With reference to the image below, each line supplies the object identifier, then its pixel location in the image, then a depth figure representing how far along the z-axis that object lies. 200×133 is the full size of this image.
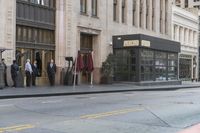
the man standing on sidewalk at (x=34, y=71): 30.14
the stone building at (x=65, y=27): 30.03
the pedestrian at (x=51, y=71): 31.53
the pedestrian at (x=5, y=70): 26.41
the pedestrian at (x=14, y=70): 27.44
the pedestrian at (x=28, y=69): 29.02
